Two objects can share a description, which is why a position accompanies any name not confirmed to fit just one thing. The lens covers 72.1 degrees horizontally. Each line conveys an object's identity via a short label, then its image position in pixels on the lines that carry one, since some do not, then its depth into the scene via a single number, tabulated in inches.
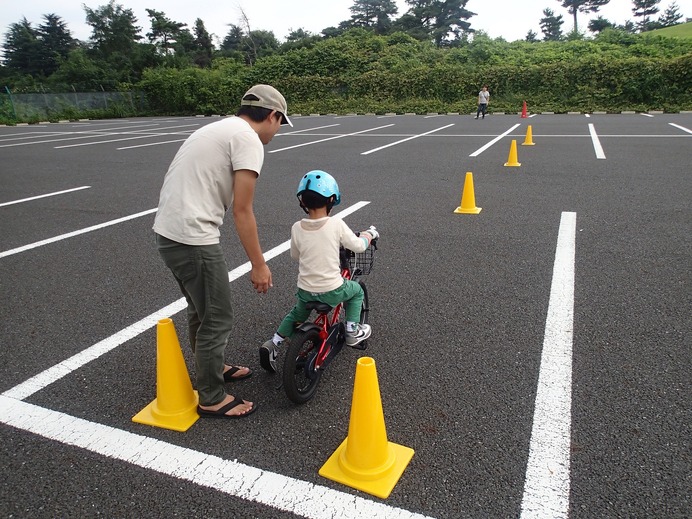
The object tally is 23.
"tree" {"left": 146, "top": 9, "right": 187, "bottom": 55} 2460.6
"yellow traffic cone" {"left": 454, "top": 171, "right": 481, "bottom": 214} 249.6
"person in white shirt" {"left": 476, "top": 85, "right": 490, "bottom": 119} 858.1
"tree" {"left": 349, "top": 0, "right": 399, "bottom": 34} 2516.0
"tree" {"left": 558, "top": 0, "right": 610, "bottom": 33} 2544.3
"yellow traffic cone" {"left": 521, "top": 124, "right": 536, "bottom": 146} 488.0
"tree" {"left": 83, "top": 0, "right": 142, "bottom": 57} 2347.4
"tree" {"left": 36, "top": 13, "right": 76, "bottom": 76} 2506.2
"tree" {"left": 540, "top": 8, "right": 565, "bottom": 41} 2778.1
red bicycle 99.8
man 89.3
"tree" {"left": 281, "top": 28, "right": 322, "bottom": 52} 1993.1
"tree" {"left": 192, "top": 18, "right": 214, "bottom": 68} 2576.3
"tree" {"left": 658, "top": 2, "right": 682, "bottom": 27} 2849.4
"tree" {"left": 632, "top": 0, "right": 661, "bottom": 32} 2768.2
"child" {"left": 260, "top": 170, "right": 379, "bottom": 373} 104.9
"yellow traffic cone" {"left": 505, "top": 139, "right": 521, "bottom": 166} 376.4
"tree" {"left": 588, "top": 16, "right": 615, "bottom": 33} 2440.9
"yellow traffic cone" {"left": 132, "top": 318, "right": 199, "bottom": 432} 100.0
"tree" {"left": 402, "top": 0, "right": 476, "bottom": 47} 2284.7
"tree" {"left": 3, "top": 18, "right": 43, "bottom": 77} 2492.6
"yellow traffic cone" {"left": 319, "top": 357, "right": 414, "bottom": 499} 82.6
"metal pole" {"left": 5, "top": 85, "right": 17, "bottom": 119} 1128.2
